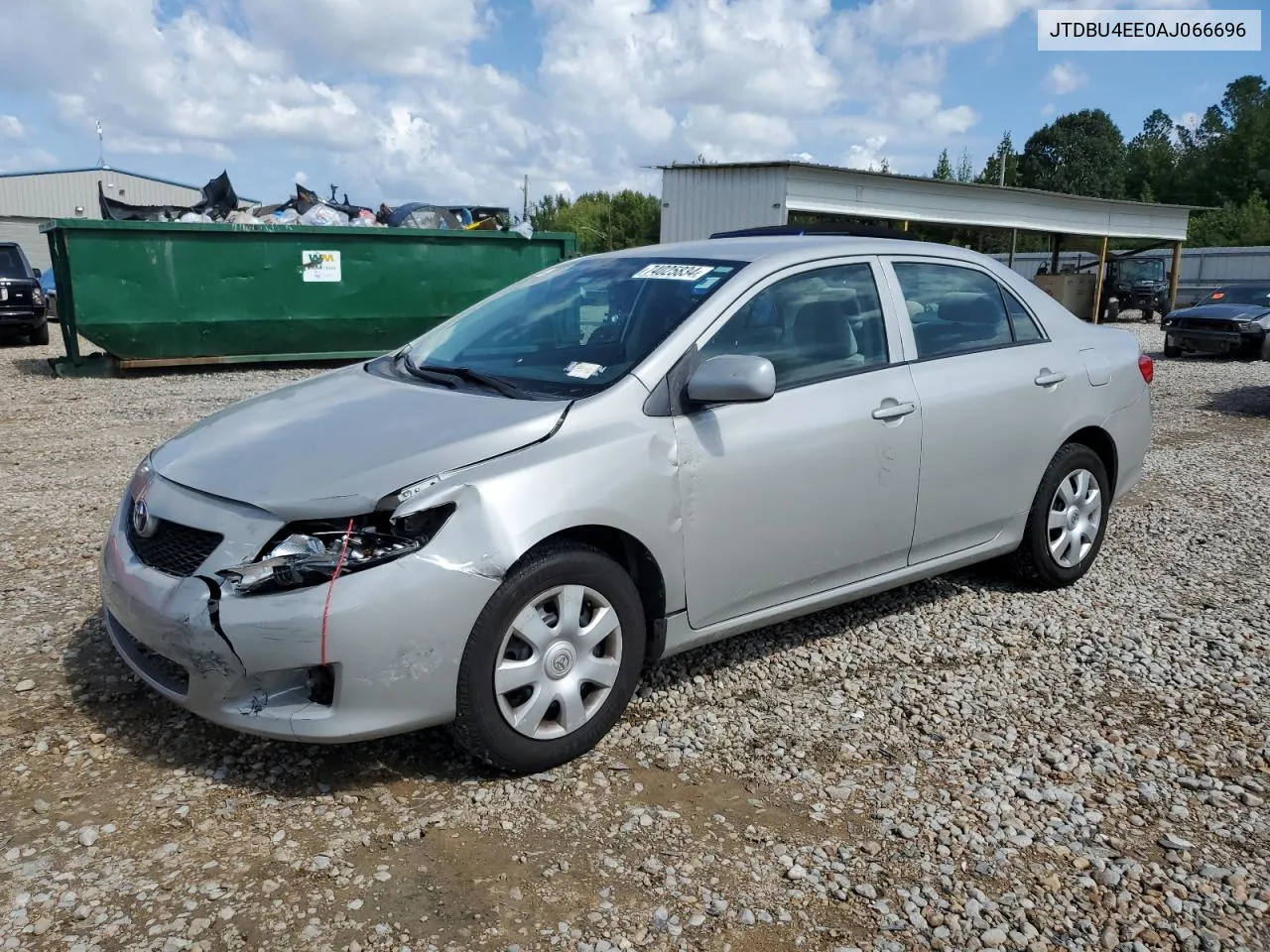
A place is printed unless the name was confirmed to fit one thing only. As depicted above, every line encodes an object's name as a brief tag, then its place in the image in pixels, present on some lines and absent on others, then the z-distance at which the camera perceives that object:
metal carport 20.78
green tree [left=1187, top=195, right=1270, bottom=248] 54.34
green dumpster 12.48
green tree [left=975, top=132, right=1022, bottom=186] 72.19
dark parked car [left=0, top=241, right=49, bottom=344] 16.94
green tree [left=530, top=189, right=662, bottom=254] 57.19
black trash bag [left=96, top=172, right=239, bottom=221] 13.62
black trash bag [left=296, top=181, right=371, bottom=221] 14.56
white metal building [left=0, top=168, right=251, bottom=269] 44.53
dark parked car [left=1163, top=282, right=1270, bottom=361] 17.12
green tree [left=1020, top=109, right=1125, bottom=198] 80.62
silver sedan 2.99
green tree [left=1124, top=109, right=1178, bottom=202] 76.44
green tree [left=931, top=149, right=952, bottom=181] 60.25
